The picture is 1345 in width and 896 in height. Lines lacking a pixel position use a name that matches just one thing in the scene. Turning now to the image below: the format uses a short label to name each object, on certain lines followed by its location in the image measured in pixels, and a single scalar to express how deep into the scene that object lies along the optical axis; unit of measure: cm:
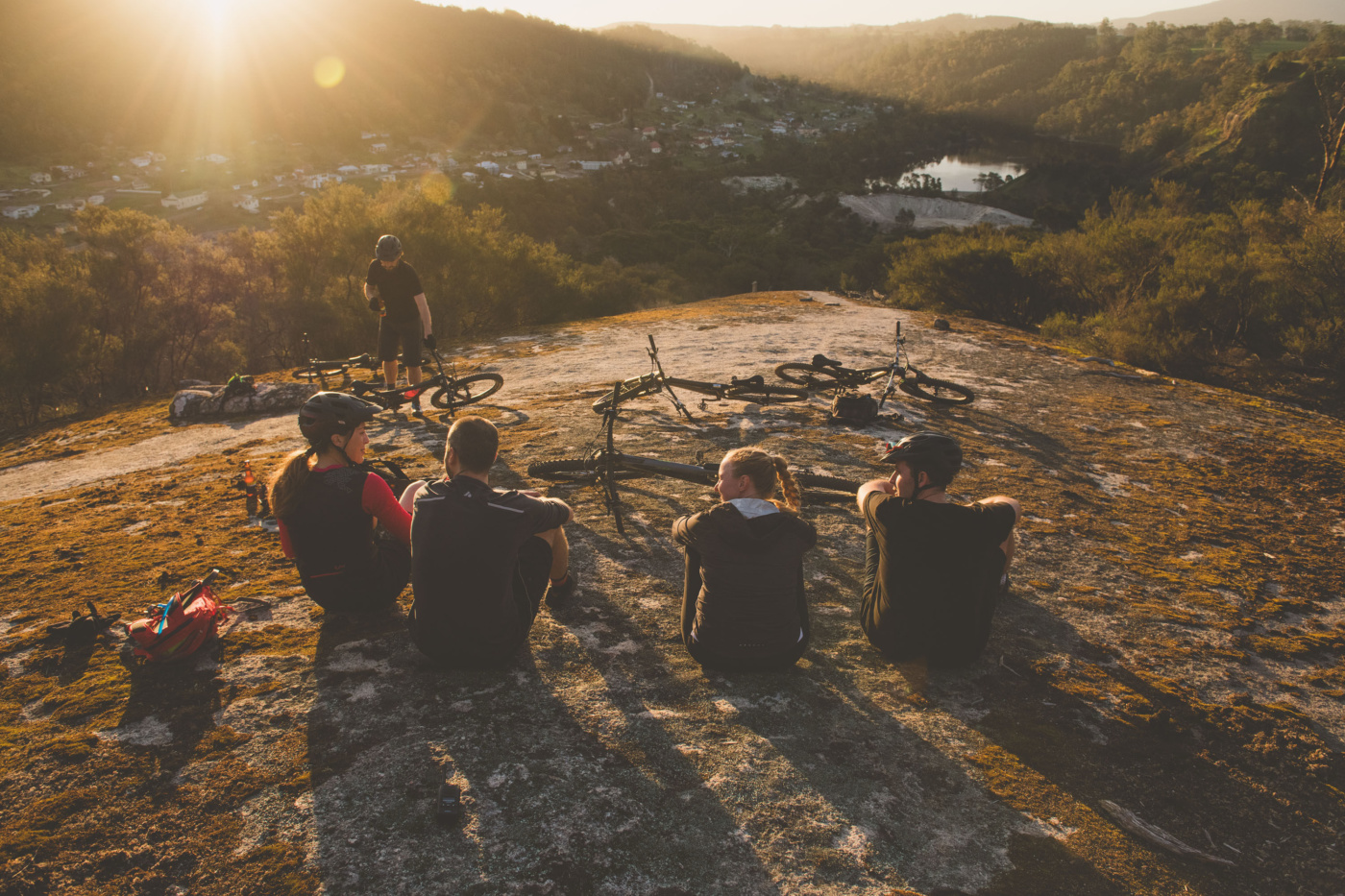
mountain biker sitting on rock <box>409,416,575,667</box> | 279
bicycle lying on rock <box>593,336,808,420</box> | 612
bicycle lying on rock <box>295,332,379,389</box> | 886
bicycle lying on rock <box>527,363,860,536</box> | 411
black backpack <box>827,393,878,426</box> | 693
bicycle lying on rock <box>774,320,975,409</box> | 775
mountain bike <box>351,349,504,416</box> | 741
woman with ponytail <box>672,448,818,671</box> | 288
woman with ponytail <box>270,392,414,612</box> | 315
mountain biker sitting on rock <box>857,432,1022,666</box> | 295
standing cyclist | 722
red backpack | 296
